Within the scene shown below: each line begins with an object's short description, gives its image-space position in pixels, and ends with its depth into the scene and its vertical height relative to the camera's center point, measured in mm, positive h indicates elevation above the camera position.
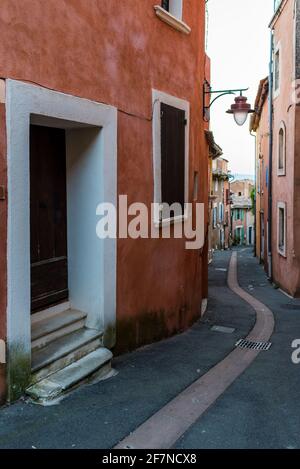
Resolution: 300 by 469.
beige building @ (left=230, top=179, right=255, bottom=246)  56969 -1117
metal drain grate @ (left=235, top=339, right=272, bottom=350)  7986 -2134
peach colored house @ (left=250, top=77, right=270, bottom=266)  21375 +2351
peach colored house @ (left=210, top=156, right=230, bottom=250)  38250 +423
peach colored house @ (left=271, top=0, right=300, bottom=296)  14398 +1856
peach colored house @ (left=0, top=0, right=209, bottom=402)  4559 +525
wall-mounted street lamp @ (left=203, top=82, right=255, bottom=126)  11125 +2244
